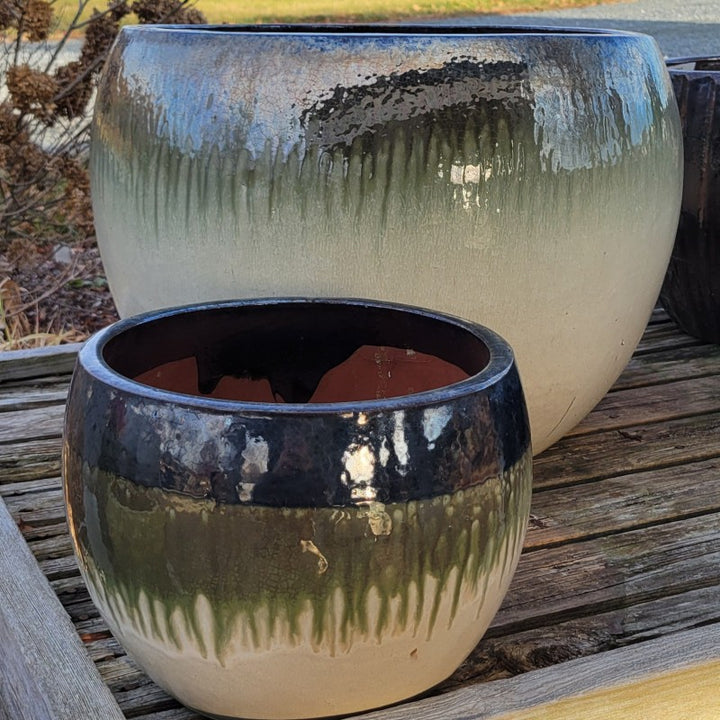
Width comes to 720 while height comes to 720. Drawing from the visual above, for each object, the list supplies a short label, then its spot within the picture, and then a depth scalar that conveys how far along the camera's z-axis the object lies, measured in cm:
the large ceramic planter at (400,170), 107
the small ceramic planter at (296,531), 75
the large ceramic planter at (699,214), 167
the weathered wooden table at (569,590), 92
